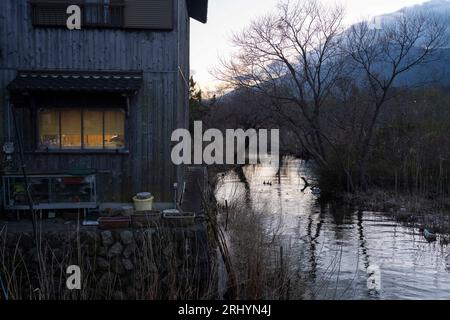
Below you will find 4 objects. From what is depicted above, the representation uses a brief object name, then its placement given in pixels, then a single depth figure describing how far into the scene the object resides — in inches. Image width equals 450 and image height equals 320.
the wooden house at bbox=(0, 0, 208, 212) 374.6
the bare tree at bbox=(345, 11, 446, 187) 840.3
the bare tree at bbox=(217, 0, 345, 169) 935.7
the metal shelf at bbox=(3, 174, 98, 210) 343.9
